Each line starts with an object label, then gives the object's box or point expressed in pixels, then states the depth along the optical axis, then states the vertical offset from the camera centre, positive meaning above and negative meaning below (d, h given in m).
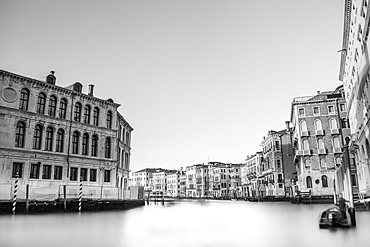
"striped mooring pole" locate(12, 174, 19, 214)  17.92 -0.94
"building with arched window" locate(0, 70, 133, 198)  25.64 +4.52
